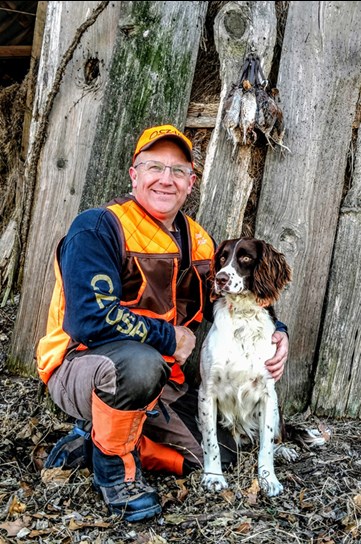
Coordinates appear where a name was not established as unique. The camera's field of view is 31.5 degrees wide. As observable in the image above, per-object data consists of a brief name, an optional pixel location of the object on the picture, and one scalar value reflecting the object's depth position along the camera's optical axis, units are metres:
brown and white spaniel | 3.25
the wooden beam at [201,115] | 3.83
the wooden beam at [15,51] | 5.53
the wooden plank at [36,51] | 4.26
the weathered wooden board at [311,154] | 3.70
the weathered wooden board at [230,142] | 3.72
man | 2.81
